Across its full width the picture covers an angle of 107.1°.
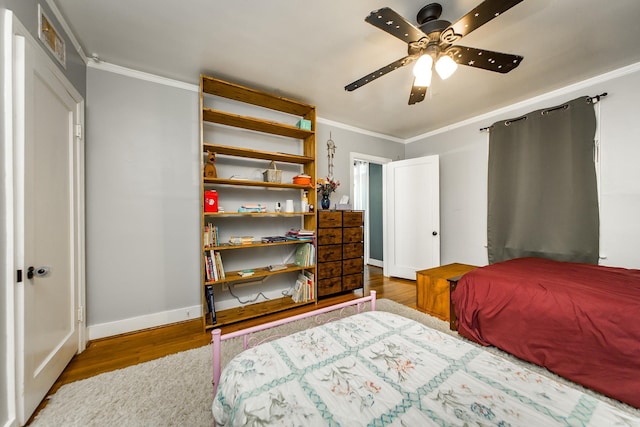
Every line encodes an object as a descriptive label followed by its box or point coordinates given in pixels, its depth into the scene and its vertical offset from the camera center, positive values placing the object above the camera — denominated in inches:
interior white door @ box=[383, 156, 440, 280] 147.6 -2.1
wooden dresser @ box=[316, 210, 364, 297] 120.3 -20.1
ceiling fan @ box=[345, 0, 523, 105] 50.4 +42.1
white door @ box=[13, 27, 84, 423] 50.2 -2.1
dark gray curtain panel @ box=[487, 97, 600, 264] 99.6 +11.8
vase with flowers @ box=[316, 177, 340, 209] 130.3 +14.2
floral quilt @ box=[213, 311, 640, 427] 29.2 -25.4
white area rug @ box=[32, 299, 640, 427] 52.1 -44.7
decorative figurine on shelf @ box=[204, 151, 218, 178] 96.2 +19.5
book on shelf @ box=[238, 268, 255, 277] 101.1 -25.7
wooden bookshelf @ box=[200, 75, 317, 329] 96.0 +27.2
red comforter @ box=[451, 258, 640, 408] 54.9 -29.3
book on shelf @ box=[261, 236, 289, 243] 108.5 -11.6
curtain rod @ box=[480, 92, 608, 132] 96.5 +46.7
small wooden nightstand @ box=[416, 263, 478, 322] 99.8 -34.5
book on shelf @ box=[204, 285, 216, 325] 92.8 -34.7
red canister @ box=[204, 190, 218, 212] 94.7 +5.5
